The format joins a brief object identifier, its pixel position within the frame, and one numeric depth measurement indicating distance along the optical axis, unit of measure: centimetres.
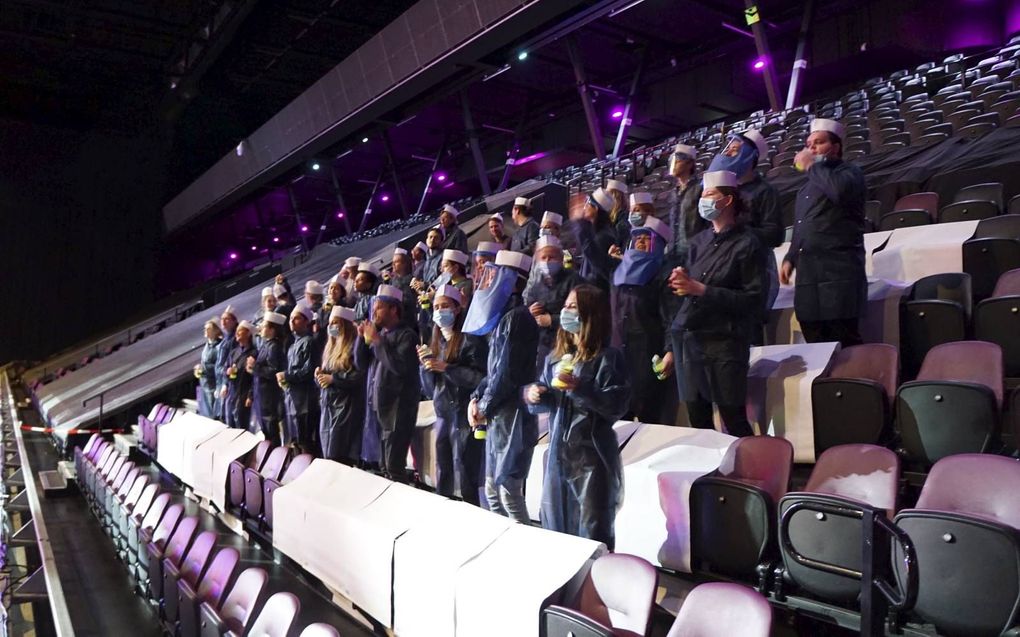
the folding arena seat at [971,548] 191
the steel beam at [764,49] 1243
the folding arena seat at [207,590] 309
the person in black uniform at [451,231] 667
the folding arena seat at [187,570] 343
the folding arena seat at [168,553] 372
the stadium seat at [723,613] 181
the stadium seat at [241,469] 536
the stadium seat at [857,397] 310
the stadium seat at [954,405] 267
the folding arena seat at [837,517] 225
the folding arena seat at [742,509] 257
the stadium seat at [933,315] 358
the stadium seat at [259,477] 496
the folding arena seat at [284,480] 460
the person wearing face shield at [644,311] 398
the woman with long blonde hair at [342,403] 503
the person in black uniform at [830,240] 352
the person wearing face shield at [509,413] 331
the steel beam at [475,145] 1809
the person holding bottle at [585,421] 286
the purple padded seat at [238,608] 280
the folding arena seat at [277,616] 246
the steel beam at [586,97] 1548
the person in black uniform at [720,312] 330
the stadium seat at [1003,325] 331
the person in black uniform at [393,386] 463
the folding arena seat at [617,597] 212
